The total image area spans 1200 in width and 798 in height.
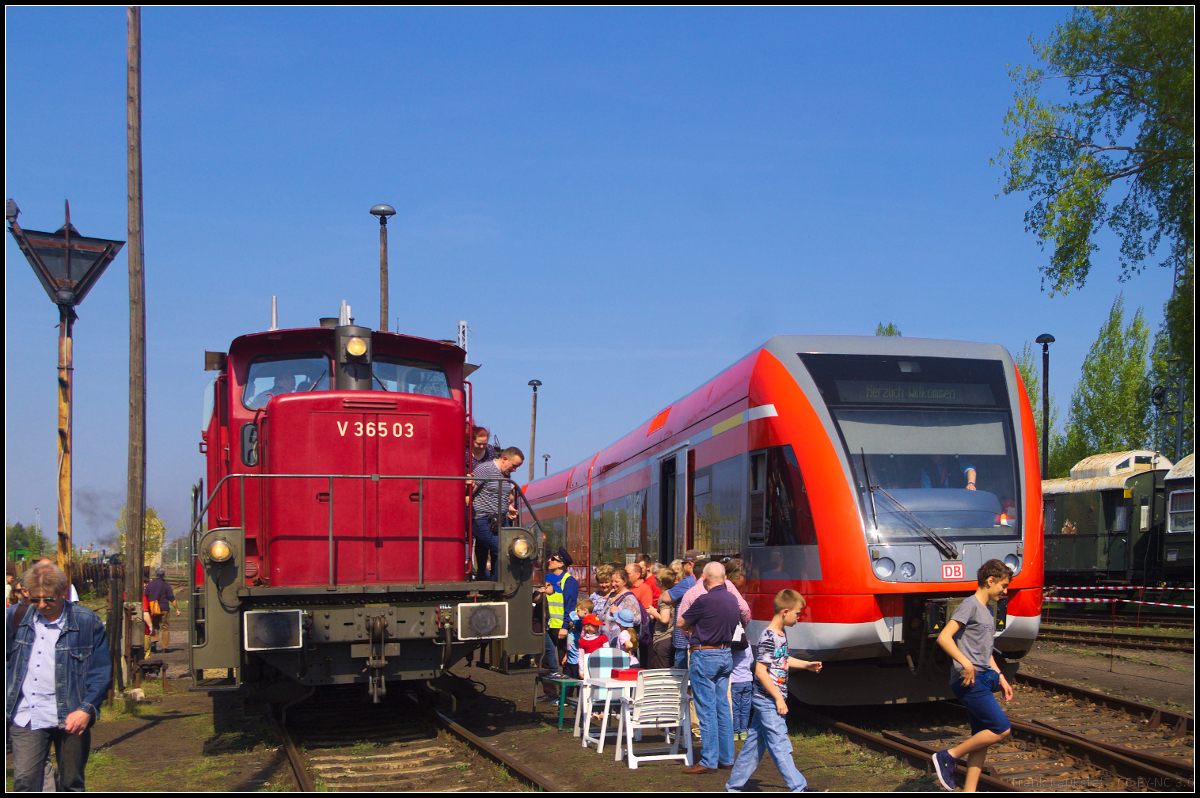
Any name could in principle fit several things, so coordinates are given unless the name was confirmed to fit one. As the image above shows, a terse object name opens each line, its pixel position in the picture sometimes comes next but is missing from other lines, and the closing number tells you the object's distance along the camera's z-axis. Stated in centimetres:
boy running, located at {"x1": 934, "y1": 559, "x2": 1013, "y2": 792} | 626
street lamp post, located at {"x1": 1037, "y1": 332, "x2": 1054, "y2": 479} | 2877
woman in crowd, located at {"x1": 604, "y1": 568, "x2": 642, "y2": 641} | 924
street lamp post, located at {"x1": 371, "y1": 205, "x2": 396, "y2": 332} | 2222
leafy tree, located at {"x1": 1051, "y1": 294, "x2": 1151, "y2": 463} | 4094
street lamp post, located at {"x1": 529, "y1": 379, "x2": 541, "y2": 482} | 4715
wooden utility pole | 1195
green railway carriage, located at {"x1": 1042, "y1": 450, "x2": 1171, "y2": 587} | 2169
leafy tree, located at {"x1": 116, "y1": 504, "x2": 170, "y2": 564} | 6113
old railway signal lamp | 948
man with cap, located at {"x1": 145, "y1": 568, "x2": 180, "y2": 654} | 1923
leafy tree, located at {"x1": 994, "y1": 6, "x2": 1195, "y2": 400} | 1568
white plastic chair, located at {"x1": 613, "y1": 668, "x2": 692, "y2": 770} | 805
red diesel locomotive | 801
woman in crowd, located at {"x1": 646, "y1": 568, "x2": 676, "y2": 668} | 961
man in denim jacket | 550
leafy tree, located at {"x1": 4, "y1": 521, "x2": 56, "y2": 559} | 7443
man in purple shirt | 759
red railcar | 849
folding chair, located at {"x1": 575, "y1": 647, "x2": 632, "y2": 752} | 854
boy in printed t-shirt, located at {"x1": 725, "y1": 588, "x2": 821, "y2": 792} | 658
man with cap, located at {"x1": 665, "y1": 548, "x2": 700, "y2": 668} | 877
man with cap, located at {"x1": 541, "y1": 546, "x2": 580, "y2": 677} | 1091
